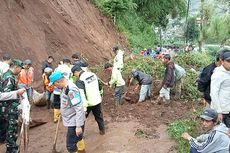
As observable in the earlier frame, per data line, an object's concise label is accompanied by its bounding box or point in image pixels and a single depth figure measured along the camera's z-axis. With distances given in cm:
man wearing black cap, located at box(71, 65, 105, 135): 414
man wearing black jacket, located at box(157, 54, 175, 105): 577
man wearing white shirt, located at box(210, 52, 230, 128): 324
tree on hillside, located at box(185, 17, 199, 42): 2805
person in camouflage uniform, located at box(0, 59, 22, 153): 366
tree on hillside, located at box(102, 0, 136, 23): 1195
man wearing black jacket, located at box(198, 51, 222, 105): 367
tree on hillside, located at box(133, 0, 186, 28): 1590
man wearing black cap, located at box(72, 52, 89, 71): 426
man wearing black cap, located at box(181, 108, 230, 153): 267
